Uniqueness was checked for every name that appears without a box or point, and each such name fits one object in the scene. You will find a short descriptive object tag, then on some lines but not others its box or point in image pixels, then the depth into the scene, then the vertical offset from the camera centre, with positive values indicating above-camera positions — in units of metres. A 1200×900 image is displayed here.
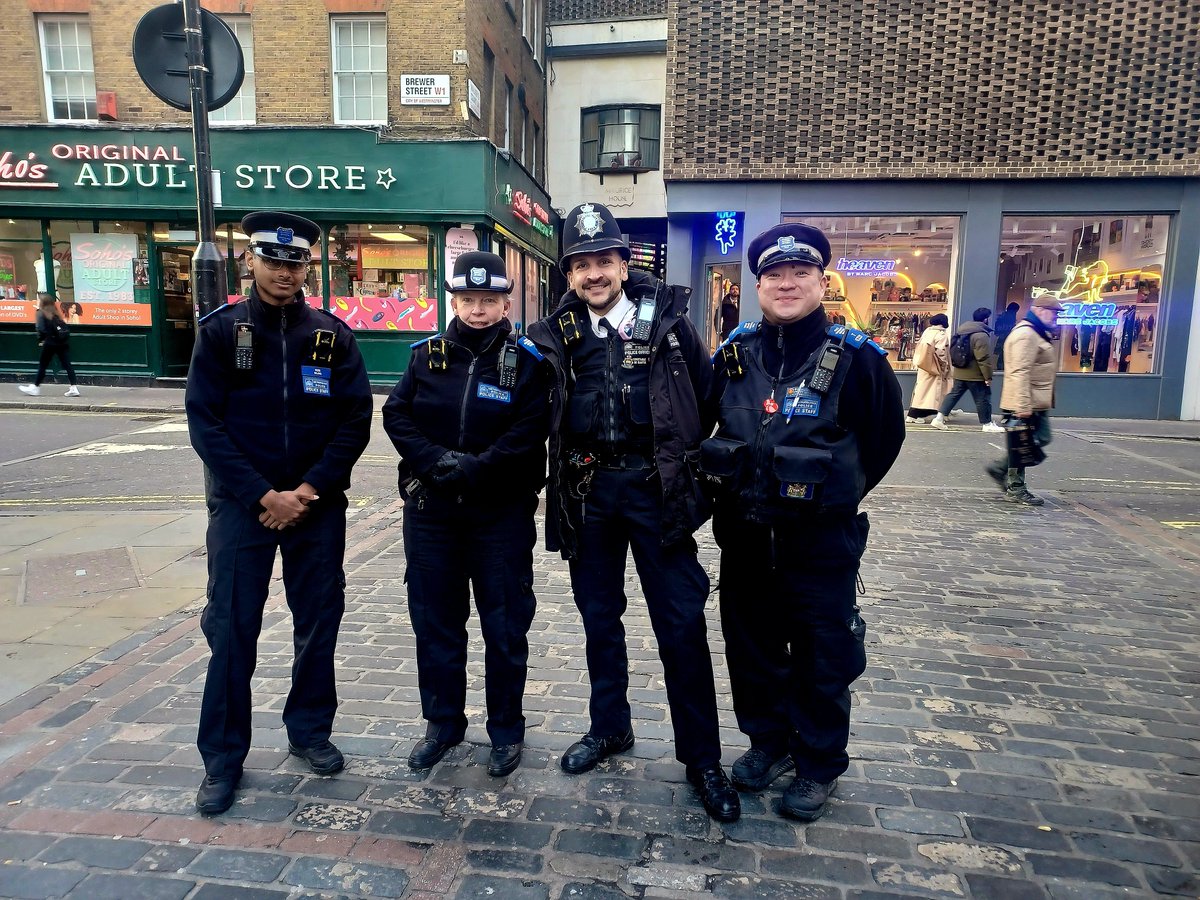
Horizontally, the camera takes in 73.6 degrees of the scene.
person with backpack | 12.63 -0.66
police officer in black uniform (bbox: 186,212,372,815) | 3.05 -0.61
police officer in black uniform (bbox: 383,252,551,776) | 3.22 -0.72
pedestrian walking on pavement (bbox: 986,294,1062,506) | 7.89 -0.48
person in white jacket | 13.56 -0.78
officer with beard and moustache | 3.04 -0.51
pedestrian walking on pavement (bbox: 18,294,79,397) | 14.10 -0.50
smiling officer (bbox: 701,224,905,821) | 2.89 -0.53
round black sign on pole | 5.27 +1.68
